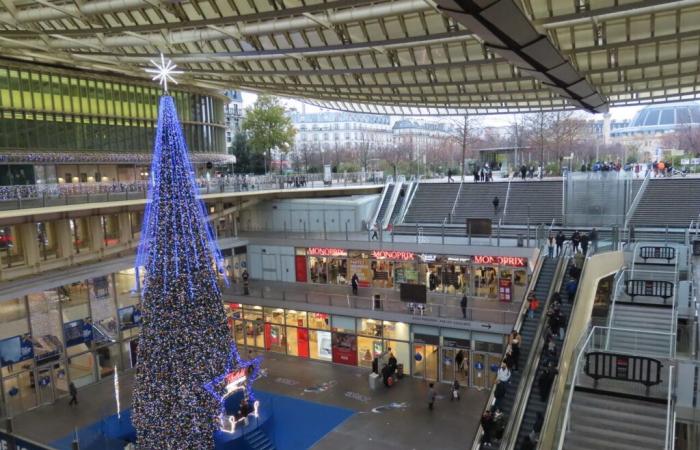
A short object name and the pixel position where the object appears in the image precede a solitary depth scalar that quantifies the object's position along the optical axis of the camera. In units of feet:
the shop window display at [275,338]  88.22
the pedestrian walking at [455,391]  68.28
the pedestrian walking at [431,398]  65.62
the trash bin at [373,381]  72.68
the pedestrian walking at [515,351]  49.16
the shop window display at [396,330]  77.75
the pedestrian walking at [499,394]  45.68
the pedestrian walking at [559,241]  64.16
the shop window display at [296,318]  85.83
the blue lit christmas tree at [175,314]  43.88
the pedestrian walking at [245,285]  88.28
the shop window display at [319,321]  83.56
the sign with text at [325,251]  92.22
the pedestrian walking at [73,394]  70.49
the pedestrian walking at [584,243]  61.82
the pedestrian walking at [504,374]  47.98
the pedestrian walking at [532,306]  55.67
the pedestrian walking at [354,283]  85.20
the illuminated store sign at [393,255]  86.28
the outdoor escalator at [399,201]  106.99
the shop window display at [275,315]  87.92
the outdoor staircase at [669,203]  87.86
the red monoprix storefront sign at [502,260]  77.77
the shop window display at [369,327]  79.87
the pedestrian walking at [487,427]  41.65
